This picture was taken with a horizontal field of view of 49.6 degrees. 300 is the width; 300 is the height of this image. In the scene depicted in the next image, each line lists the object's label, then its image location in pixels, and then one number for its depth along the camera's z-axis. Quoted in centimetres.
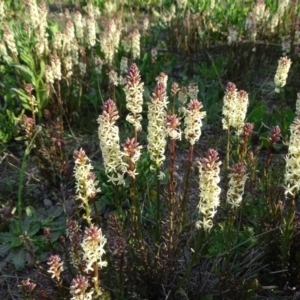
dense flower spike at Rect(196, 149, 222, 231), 30
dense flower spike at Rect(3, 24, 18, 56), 69
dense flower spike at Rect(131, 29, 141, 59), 80
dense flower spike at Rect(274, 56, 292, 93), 52
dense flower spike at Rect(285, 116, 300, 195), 31
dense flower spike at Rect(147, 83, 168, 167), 34
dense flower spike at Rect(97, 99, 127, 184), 32
